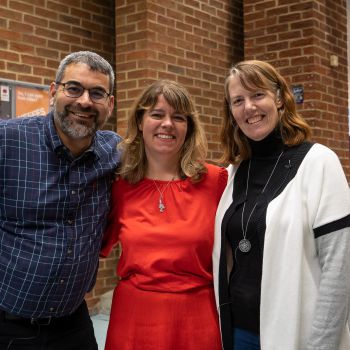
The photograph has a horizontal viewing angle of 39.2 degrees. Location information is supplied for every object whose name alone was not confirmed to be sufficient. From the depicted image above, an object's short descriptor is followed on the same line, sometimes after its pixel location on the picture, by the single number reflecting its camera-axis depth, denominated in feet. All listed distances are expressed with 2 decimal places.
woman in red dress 6.55
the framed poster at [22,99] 12.84
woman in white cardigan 5.47
